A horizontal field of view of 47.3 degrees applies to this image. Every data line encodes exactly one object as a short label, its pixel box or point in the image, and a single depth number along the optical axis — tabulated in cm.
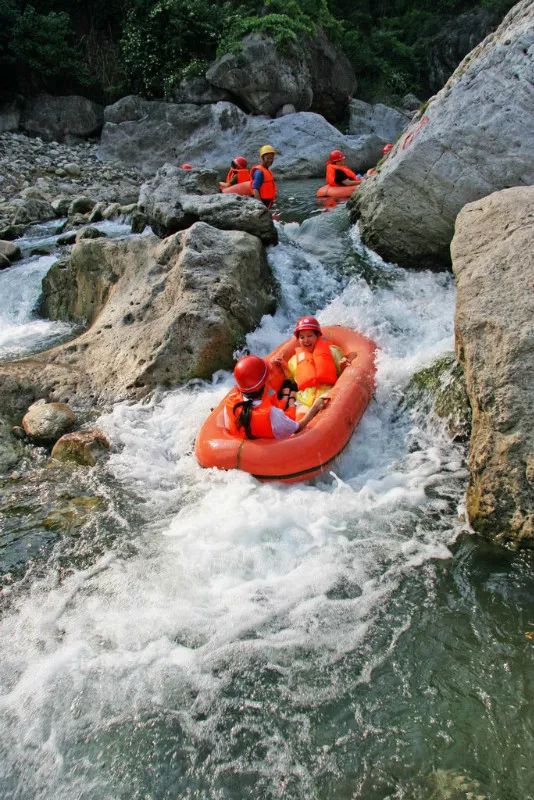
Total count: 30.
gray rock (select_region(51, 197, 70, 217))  1350
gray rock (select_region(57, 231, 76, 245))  1102
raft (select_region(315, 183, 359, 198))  1212
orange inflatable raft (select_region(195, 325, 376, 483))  479
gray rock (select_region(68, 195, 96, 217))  1315
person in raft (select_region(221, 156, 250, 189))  1217
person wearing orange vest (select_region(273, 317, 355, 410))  588
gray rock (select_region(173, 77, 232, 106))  1839
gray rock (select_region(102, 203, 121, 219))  1225
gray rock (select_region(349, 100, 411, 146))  2009
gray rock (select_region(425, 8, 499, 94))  2328
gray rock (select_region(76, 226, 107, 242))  1007
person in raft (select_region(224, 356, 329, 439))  493
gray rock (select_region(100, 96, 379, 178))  1725
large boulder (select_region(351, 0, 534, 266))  682
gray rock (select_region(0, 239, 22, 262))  1047
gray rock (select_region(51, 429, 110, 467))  534
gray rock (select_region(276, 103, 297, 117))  1828
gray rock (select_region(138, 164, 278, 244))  816
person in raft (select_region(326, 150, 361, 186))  1234
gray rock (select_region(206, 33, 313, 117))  1797
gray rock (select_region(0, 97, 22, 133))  1855
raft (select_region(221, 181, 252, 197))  1143
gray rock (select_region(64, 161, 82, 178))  1634
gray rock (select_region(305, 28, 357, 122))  1948
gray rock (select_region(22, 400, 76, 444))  575
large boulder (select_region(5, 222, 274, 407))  654
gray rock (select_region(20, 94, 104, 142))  1883
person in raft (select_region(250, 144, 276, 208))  1078
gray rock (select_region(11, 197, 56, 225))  1284
